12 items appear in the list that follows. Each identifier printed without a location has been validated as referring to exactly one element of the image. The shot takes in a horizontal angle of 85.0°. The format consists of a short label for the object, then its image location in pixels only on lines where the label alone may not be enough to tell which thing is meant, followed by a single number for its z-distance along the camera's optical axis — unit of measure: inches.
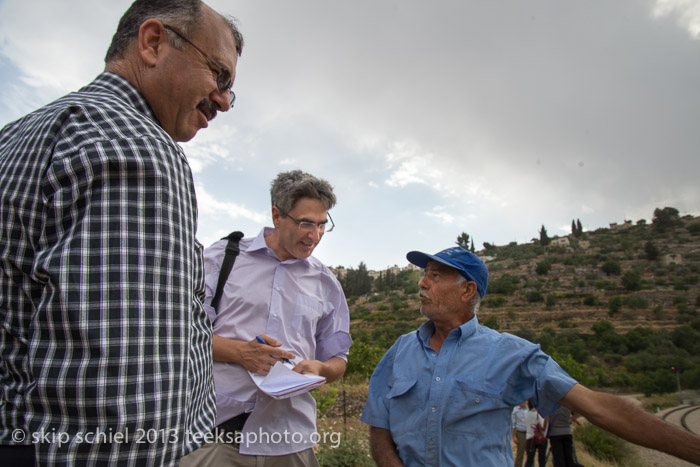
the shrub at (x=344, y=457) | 268.2
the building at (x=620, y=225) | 3557.6
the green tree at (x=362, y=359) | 776.3
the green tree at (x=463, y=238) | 3364.9
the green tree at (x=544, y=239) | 3405.5
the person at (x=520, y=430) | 346.3
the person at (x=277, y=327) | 78.5
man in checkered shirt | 26.1
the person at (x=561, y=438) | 271.0
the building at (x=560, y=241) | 3285.9
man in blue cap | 70.9
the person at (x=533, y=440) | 303.5
